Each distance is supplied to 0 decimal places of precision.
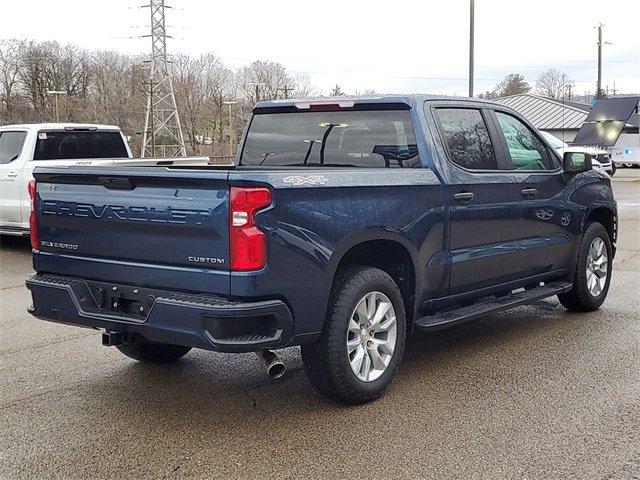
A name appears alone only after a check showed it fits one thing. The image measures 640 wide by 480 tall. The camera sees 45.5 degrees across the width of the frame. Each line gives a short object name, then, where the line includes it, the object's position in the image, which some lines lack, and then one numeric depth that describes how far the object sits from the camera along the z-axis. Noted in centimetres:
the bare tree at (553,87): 10356
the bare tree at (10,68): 6694
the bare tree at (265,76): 6569
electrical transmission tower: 4822
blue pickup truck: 408
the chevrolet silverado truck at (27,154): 1159
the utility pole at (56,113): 5114
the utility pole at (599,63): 5584
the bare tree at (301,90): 6812
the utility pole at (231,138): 4548
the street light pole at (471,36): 2380
